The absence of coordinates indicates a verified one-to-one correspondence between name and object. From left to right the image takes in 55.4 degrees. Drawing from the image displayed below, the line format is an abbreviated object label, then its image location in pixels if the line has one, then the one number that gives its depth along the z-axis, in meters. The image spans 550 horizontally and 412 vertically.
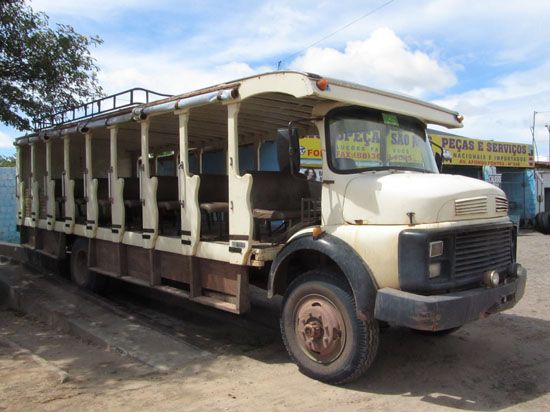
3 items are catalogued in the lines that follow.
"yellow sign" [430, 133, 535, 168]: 21.12
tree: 8.08
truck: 4.22
